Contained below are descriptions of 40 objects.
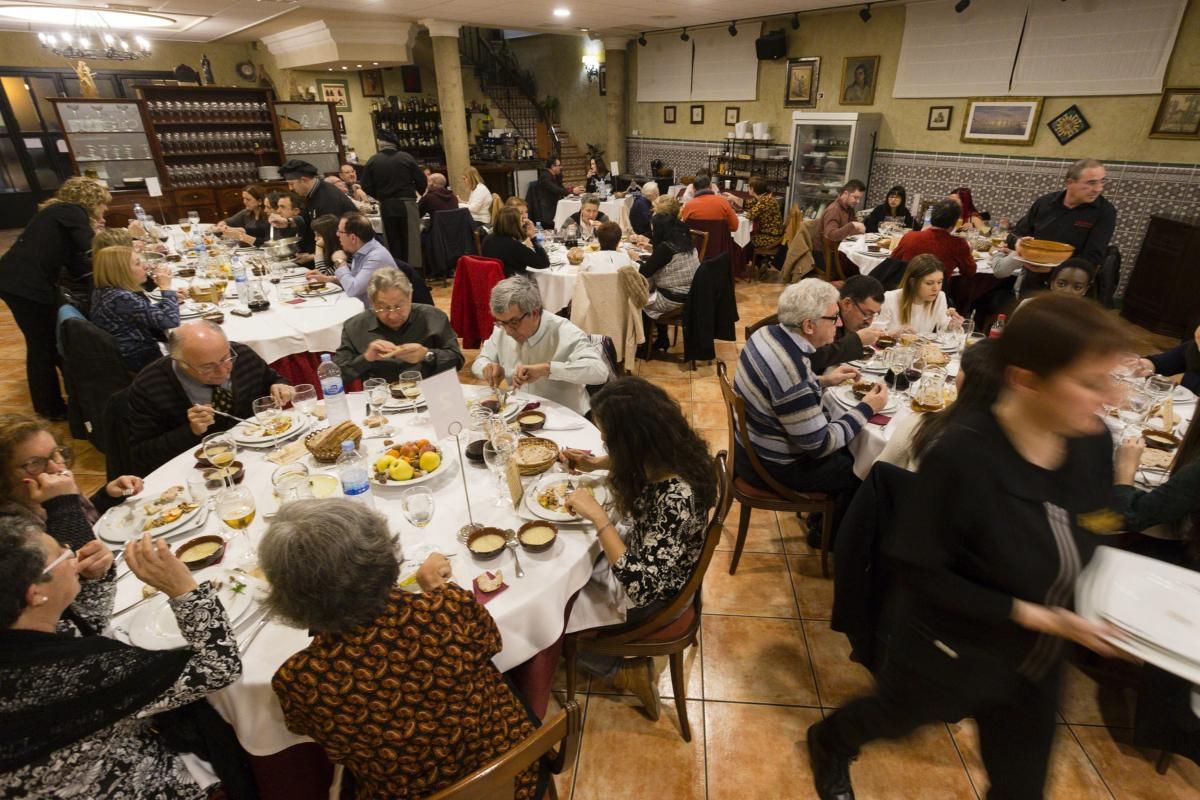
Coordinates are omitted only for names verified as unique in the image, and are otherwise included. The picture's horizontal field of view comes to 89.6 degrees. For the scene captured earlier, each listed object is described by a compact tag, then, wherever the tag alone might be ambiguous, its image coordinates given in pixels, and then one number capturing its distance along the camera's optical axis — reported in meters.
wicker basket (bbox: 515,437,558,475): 2.06
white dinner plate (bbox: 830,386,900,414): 2.57
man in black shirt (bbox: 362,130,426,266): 7.16
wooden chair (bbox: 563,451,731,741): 1.93
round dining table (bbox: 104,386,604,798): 1.43
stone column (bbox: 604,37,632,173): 11.80
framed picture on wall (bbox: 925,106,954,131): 7.70
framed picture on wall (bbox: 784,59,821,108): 9.00
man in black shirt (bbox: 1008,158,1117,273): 4.48
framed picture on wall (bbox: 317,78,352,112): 11.91
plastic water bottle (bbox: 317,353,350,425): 2.39
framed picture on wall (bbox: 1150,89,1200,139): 5.87
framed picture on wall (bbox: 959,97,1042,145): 6.99
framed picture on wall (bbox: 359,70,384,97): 12.73
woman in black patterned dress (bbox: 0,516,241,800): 1.13
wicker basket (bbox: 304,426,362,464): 2.13
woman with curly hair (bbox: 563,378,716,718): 1.77
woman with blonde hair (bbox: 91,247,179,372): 3.44
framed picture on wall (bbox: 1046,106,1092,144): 6.62
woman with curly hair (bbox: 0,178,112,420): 4.10
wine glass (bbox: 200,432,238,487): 2.06
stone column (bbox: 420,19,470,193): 9.46
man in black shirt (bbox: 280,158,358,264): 5.86
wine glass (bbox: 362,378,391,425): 2.57
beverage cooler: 8.29
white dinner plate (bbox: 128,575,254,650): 1.47
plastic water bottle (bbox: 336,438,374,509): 1.87
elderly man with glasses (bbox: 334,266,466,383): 3.00
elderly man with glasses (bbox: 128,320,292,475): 2.38
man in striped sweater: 2.43
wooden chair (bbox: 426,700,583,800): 1.05
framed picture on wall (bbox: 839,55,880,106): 8.34
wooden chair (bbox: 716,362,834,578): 2.59
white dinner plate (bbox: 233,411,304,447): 2.28
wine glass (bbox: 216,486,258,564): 1.74
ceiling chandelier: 7.53
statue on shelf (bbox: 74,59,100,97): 8.41
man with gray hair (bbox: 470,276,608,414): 2.77
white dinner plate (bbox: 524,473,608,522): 1.85
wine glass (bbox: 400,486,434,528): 1.81
